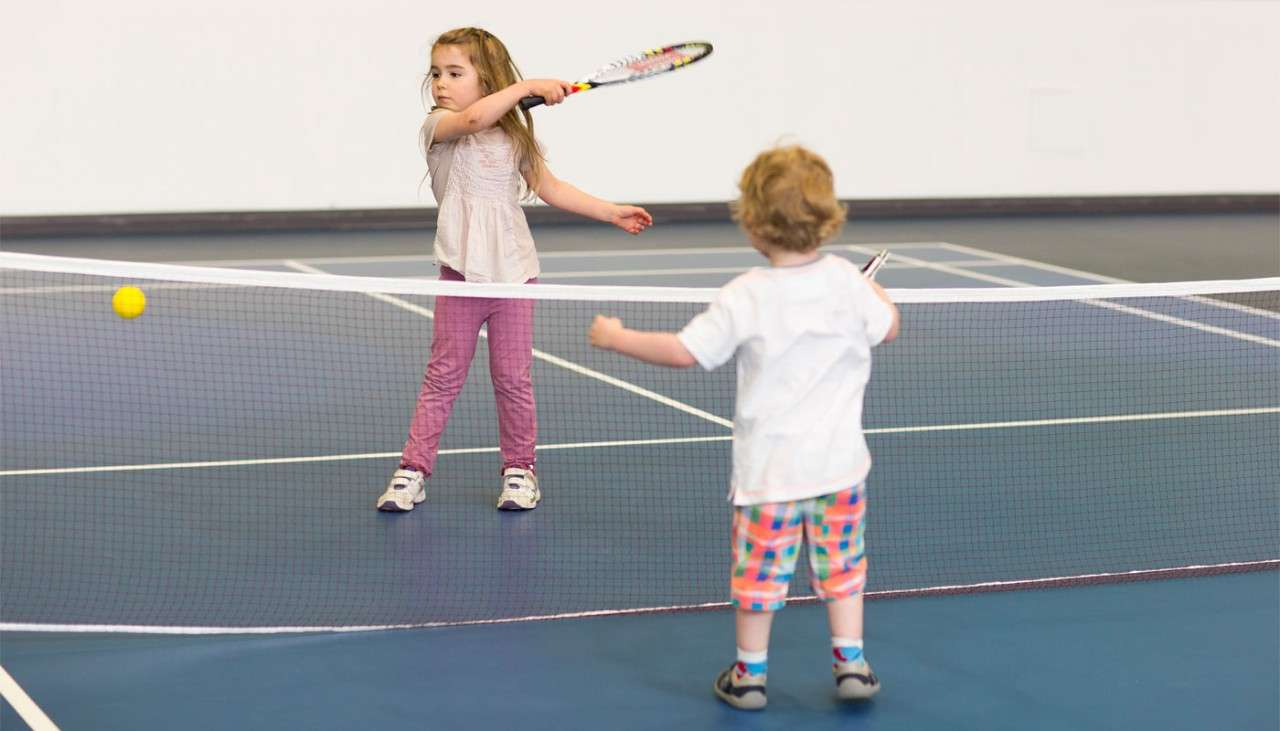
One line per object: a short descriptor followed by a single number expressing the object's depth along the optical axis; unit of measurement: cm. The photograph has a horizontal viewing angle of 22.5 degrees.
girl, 951
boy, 635
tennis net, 848
